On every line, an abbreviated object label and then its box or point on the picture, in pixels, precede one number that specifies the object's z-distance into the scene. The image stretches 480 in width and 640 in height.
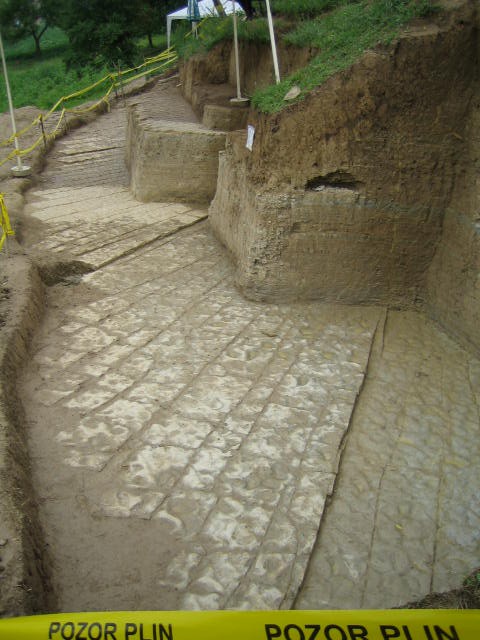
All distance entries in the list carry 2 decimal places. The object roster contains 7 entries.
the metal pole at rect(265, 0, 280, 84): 6.52
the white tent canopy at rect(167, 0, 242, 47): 16.94
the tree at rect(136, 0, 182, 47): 17.69
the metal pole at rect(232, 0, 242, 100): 7.97
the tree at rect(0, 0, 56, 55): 24.61
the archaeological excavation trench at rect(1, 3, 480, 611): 3.36
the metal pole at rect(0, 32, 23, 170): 8.58
